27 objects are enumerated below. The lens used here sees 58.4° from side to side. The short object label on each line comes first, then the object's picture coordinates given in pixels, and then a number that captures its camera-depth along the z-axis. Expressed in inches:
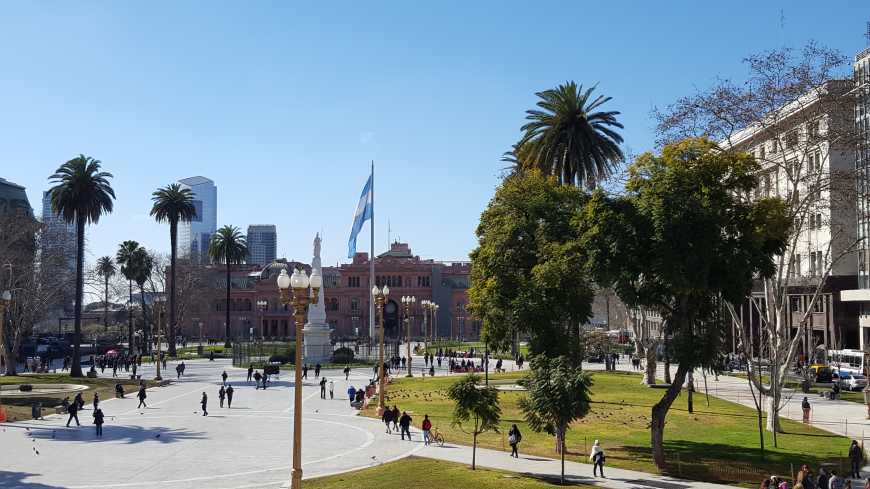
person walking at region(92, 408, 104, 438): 1411.2
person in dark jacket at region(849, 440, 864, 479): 1057.5
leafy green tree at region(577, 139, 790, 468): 1071.6
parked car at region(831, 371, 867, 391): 2258.9
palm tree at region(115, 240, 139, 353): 4308.6
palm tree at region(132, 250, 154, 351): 4320.9
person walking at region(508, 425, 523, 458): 1181.7
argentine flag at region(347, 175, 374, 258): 3004.4
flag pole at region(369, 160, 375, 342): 3129.4
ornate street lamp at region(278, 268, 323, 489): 713.3
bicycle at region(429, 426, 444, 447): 1316.4
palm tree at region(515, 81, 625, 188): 1982.0
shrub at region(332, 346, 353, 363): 3107.8
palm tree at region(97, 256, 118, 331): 5610.7
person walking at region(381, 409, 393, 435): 1435.8
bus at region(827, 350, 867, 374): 2387.9
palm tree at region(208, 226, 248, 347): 4785.9
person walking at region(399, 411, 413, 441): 1338.6
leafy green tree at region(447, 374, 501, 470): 1104.8
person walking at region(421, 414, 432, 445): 1304.1
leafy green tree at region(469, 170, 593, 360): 1254.3
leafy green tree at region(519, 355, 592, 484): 1016.2
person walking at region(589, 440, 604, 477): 1053.8
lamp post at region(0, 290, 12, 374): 1612.9
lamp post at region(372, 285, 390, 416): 1612.1
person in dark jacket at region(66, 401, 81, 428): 1528.1
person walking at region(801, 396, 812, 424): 1552.0
